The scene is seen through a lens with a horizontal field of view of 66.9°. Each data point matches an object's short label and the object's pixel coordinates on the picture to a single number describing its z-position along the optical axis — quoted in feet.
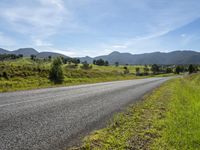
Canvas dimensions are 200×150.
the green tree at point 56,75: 72.39
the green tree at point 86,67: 250.61
